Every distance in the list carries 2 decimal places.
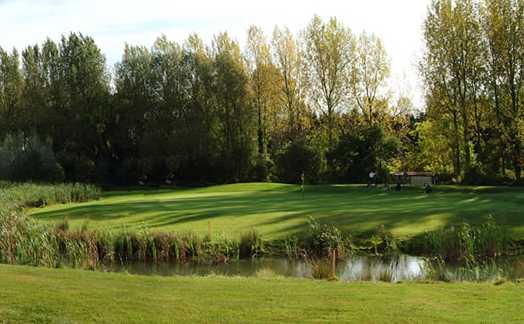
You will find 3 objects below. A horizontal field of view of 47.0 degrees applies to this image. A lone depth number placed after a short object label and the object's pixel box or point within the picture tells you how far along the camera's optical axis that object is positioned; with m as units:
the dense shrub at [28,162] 51.88
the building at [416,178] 44.94
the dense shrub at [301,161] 52.75
